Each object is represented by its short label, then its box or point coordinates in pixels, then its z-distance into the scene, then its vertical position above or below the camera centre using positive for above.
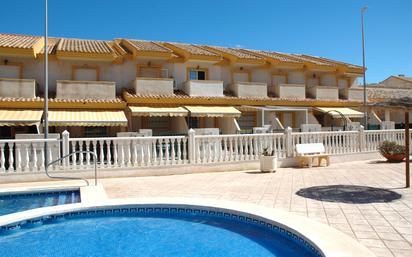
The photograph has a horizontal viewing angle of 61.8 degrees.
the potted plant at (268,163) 15.23 -1.39
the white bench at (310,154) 16.86 -1.12
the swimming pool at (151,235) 6.77 -2.27
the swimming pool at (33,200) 10.07 -2.06
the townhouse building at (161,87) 22.88 +3.61
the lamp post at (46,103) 13.33 +1.58
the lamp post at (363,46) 33.10 +8.27
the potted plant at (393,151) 17.80 -1.09
